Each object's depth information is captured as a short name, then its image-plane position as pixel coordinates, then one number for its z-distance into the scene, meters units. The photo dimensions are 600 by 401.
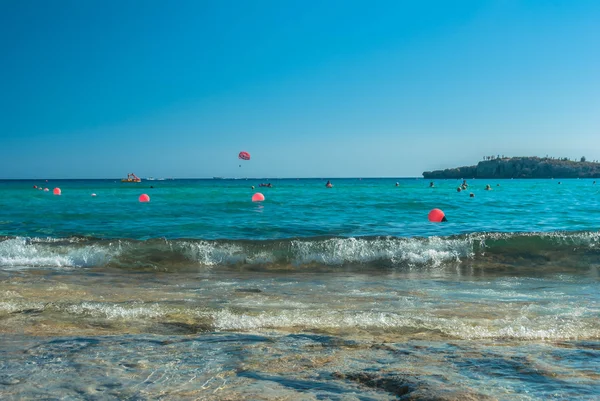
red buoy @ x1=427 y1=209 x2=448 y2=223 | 20.94
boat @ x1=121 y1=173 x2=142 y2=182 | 107.74
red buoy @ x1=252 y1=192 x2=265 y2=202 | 37.06
